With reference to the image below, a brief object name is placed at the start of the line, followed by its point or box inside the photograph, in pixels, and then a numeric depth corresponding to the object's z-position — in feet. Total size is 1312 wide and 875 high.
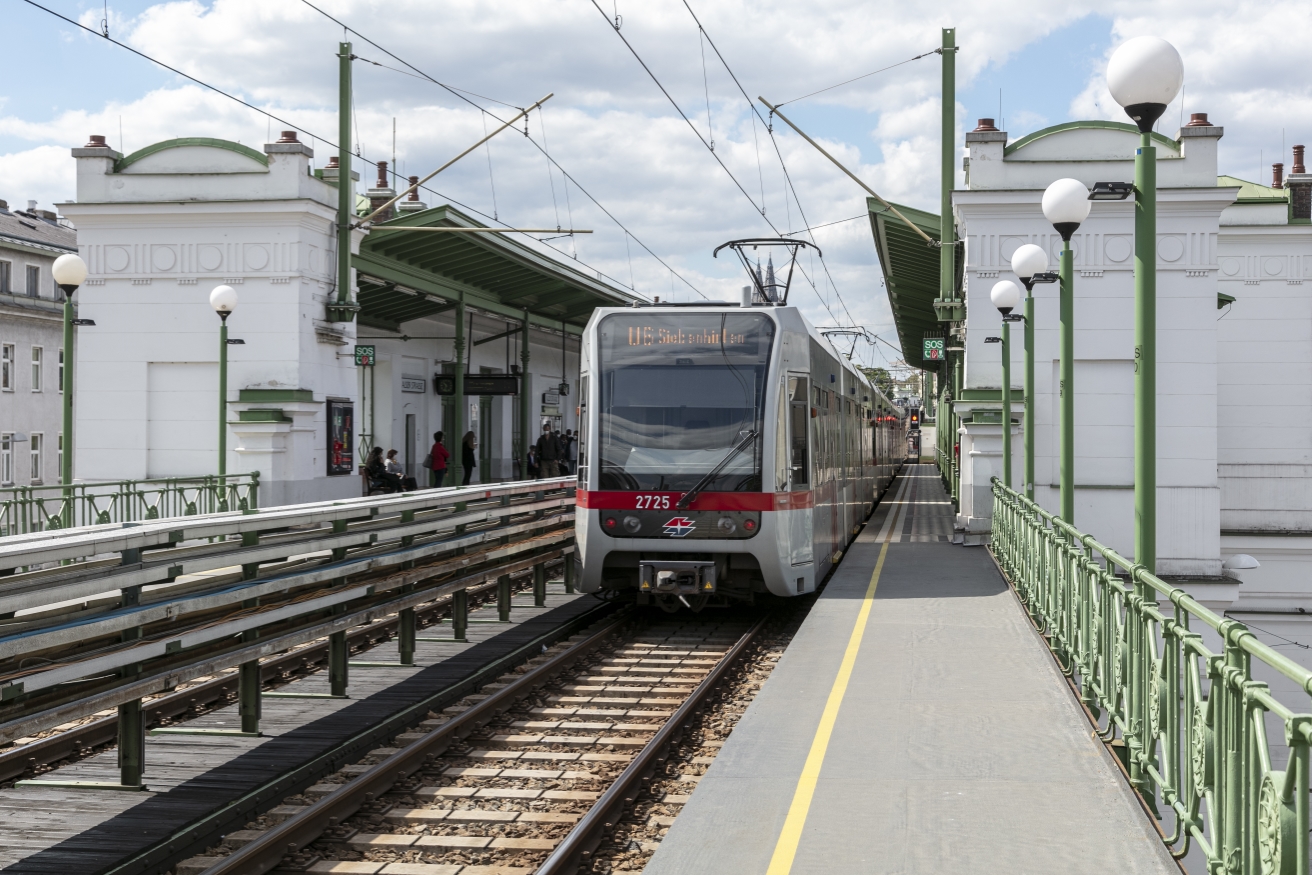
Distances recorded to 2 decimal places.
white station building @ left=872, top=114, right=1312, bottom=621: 68.54
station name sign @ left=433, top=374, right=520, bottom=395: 102.22
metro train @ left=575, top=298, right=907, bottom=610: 41.22
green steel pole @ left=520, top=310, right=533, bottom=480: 107.34
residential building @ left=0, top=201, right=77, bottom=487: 130.93
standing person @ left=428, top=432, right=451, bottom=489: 89.97
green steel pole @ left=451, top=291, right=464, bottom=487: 93.50
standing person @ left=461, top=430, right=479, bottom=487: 96.58
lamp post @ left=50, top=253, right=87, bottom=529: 53.26
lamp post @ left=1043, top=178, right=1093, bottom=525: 35.17
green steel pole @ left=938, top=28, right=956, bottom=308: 71.36
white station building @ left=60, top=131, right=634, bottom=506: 71.77
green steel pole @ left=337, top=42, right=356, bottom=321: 70.74
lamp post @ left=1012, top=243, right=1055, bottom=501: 49.14
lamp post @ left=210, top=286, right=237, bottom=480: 64.44
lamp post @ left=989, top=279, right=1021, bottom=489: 56.08
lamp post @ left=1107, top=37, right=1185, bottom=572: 23.09
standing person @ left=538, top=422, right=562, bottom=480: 100.22
